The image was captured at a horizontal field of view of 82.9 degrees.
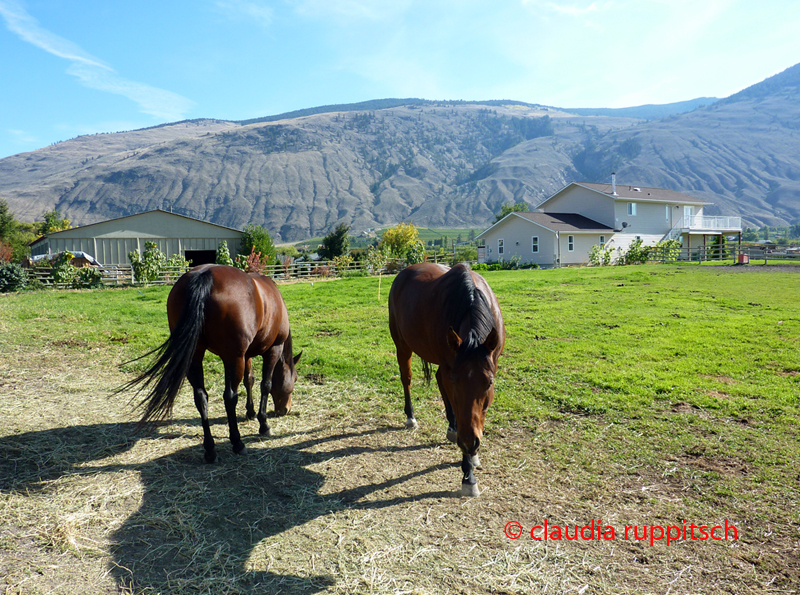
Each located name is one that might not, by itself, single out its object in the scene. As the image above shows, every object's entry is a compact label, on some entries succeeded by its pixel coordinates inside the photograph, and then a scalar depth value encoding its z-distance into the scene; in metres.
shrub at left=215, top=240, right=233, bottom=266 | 25.01
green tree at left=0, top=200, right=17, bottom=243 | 37.12
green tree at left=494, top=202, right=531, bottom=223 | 72.41
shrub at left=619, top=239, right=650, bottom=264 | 32.06
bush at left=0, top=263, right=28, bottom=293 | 19.14
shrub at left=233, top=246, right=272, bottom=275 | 24.58
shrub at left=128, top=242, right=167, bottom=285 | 22.88
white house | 35.62
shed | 26.80
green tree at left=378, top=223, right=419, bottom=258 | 52.66
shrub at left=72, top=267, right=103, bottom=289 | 21.30
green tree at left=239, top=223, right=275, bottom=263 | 29.72
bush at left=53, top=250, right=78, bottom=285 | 20.88
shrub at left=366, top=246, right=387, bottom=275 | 31.18
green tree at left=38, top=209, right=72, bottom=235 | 56.85
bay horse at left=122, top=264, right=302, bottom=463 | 4.07
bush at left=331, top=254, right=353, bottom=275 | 31.28
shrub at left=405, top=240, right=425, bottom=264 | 29.83
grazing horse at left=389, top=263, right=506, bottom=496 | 3.24
